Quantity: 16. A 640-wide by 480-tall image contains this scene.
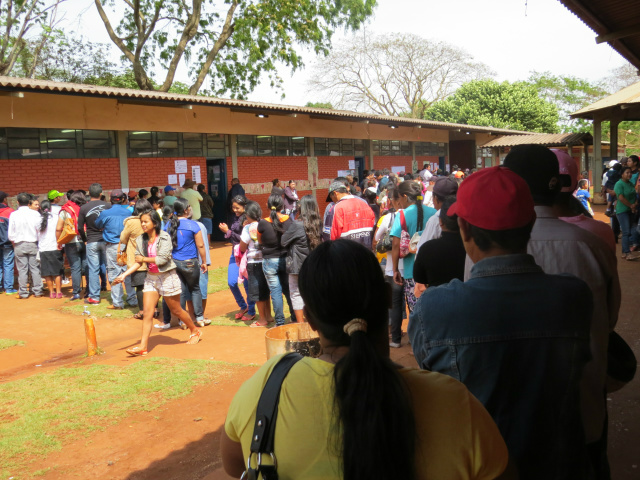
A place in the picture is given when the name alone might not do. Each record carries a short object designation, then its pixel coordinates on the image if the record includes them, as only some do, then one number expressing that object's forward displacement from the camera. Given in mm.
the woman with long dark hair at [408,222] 6219
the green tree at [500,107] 41188
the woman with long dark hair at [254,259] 8188
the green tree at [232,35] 22438
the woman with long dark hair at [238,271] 8977
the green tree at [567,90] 55219
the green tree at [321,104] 51056
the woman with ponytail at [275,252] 7863
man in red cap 1812
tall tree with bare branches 47094
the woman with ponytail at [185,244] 8203
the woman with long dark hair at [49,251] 11312
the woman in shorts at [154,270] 7391
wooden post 7641
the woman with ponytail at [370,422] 1409
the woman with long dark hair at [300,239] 7656
